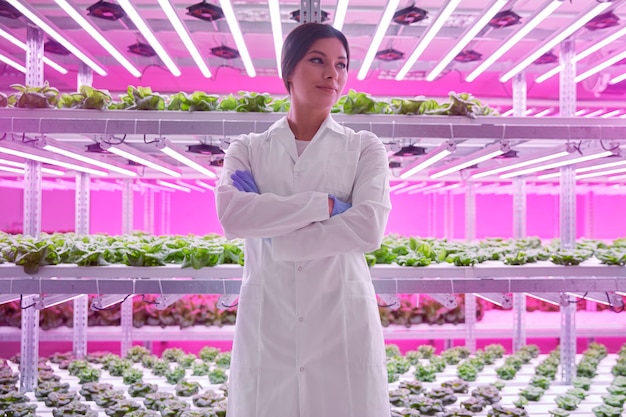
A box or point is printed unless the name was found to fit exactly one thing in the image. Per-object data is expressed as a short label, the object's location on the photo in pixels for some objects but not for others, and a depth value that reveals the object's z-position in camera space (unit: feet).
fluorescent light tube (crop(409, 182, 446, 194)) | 18.47
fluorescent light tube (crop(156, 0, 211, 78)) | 8.24
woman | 6.18
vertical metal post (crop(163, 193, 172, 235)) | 21.69
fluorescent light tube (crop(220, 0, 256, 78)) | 8.32
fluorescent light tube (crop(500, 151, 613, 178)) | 9.91
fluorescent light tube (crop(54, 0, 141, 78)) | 8.03
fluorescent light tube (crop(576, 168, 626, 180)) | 13.70
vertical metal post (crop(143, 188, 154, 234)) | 20.60
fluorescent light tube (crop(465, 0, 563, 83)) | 7.94
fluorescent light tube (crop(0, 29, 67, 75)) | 9.92
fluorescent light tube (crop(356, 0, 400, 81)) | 8.20
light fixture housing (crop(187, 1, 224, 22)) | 9.77
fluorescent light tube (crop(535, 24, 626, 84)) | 8.87
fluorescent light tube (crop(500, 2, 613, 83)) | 7.98
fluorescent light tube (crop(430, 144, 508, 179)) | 9.95
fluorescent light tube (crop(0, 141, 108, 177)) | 9.28
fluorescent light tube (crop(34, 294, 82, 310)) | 9.47
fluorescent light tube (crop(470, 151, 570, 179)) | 10.31
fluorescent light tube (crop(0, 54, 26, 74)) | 11.11
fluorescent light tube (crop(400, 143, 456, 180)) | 9.53
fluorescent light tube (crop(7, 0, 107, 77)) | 8.45
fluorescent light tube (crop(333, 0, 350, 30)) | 8.28
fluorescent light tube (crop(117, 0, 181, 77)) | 8.09
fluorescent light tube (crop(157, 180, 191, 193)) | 17.06
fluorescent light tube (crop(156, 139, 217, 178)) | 8.80
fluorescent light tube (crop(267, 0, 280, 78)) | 8.41
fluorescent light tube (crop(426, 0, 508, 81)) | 8.25
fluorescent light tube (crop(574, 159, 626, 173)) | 11.26
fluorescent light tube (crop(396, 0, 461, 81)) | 8.15
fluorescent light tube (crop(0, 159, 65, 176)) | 11.81
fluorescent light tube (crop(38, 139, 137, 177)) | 9.26
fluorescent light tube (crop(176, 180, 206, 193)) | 18.55
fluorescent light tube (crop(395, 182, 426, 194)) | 19.20
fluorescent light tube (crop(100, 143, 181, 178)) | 9.37
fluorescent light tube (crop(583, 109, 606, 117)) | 19.74
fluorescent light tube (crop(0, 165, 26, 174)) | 13.22
